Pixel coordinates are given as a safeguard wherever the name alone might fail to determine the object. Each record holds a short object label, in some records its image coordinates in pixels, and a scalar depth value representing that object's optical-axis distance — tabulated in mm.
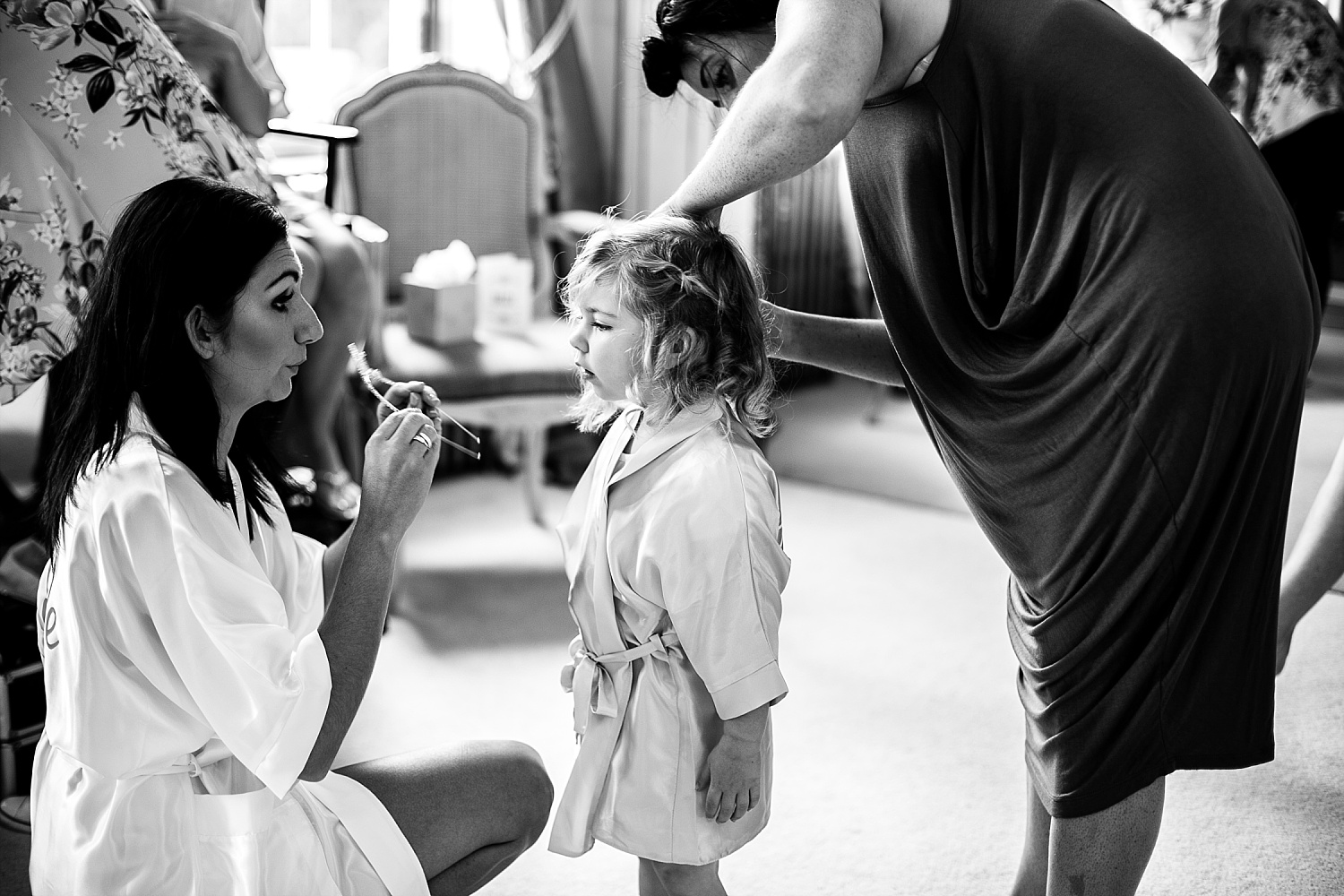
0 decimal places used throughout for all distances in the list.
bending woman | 1195
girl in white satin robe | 1357
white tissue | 3139
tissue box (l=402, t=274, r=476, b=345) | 3100
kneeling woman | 1119
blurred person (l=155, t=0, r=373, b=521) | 2750
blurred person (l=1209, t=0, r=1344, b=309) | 3014
